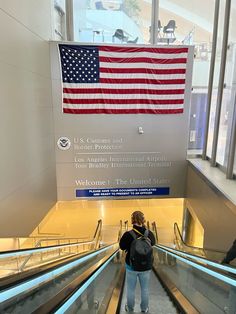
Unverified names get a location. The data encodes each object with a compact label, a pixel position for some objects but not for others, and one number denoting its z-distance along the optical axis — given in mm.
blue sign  8094
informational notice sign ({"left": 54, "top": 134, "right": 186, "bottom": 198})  7793
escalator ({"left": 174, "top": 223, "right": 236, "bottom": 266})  3593
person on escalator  3105
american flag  7191
